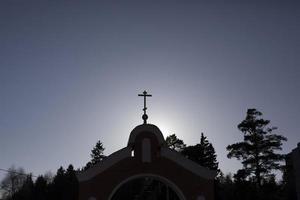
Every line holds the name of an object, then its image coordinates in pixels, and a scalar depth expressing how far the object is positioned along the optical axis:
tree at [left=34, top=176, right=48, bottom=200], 64.56
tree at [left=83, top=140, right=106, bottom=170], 72.54
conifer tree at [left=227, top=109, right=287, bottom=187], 37.34
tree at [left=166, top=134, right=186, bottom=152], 54.44
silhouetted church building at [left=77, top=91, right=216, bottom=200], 20.89
